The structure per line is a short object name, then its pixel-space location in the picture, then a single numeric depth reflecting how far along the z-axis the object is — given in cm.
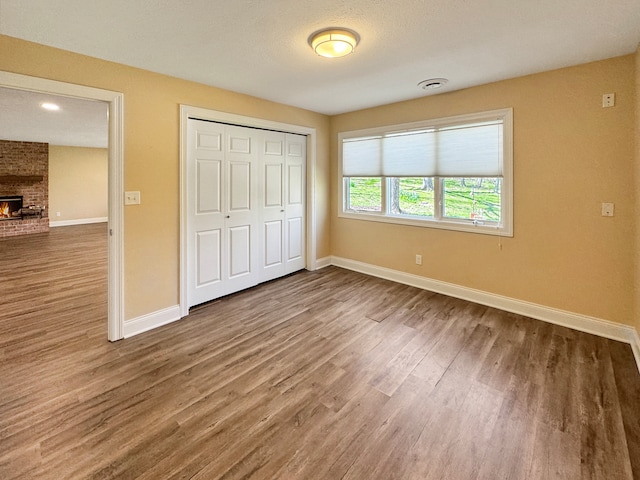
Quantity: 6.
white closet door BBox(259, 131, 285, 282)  420
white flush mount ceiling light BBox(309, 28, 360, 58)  219
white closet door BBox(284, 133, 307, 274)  453
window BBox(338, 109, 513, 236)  337
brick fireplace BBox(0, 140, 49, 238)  750
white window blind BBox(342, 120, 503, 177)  340
